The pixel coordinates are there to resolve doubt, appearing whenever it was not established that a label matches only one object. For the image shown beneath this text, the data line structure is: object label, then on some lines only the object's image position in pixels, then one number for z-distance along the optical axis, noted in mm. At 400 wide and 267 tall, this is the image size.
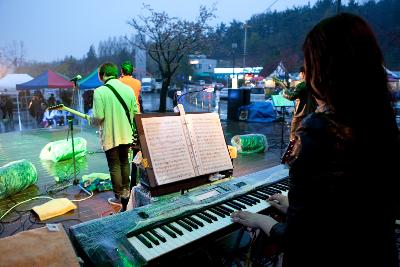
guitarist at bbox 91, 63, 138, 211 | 4512
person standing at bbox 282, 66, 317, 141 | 5832
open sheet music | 2338
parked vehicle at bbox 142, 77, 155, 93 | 45094
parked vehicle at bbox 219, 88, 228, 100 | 30422
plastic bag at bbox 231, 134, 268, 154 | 8795
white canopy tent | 17344
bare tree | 19781
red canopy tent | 14117
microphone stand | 5707
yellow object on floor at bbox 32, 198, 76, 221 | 4535
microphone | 5802
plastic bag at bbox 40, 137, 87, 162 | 7707
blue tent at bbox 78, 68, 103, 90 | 13545
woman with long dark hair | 1127
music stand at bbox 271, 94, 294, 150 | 10792
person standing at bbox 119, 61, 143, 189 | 6012
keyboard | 1533
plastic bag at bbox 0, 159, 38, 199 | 5059
